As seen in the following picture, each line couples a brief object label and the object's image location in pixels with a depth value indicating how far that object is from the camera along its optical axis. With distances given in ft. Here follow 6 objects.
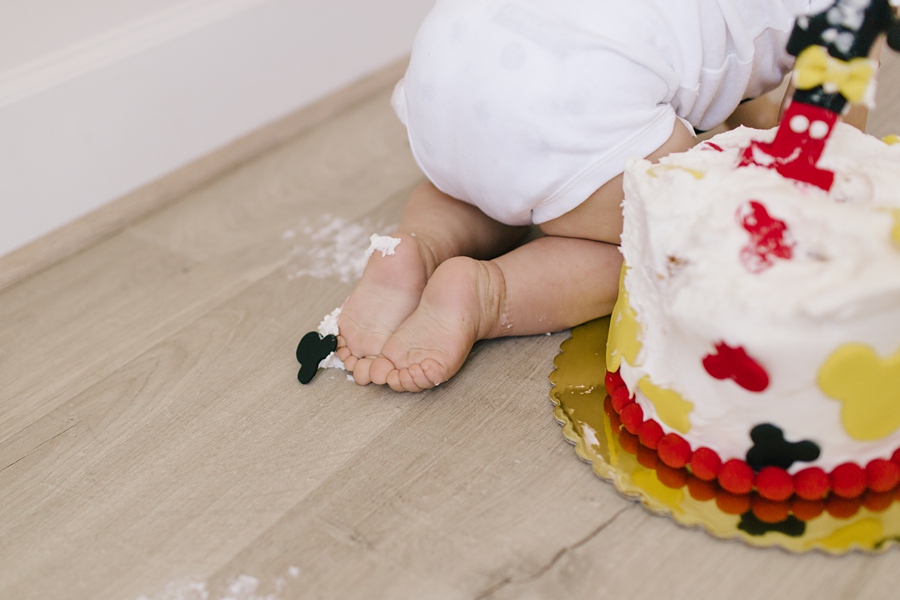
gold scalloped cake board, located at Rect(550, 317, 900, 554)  2.01
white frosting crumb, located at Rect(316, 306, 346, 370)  2.77
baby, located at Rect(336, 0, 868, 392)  2.41
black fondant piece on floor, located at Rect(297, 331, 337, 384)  2.72
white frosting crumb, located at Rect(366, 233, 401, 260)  2.80
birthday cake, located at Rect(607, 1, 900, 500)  1.89
